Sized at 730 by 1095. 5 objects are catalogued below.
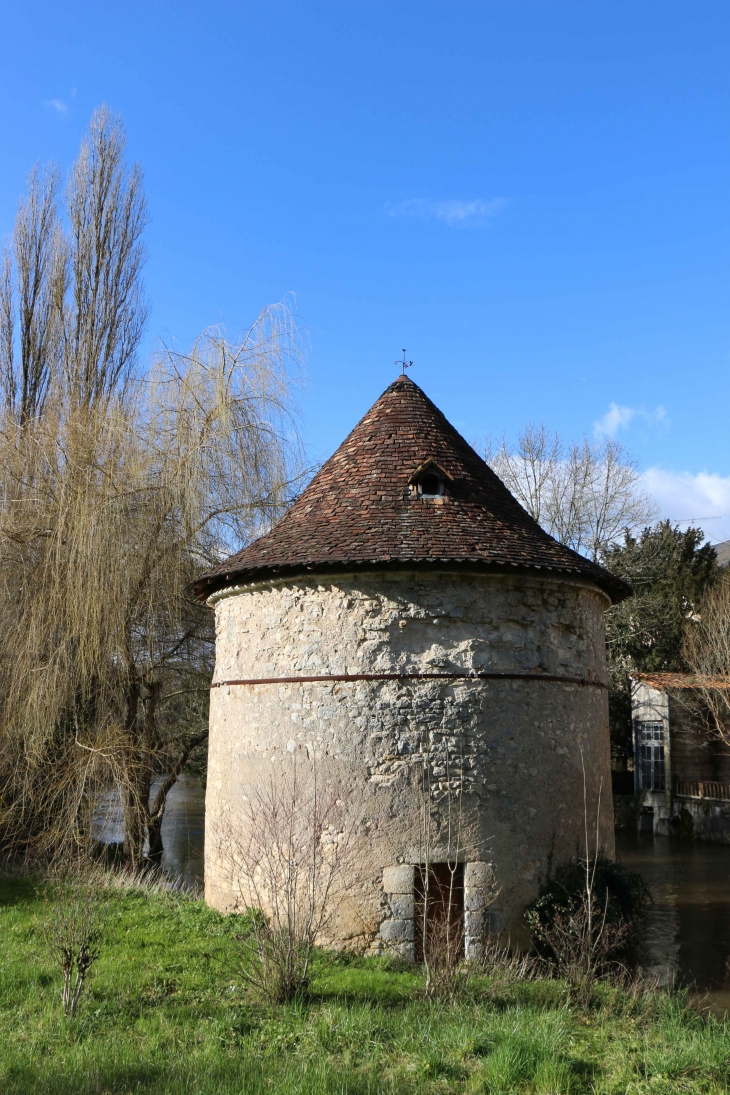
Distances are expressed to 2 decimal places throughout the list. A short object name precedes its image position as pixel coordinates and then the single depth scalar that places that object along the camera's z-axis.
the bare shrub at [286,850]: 8.30
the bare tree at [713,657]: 21.14
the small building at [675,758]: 22.52
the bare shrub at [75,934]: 6.51
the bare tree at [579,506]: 26.41
